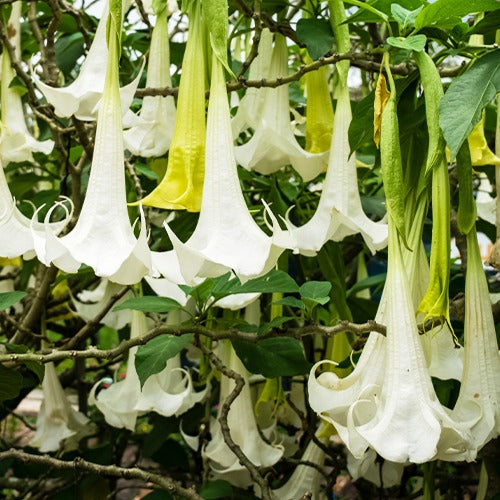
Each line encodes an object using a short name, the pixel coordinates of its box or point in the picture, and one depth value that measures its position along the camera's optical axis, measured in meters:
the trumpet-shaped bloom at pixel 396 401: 1.28
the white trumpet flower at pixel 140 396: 1.81
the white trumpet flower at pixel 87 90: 1.53
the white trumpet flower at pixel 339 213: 1.52
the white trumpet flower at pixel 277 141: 1.65
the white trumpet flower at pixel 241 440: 1.79
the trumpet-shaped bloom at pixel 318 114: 1.66
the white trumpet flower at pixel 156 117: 1.68
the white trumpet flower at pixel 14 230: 1.45
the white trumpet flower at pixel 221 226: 1.33
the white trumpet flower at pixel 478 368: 1.36
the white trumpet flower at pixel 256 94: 1.71
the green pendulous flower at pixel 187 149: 1.42
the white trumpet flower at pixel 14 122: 1.83
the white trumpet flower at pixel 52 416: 2.01
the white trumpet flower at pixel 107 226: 1.31
